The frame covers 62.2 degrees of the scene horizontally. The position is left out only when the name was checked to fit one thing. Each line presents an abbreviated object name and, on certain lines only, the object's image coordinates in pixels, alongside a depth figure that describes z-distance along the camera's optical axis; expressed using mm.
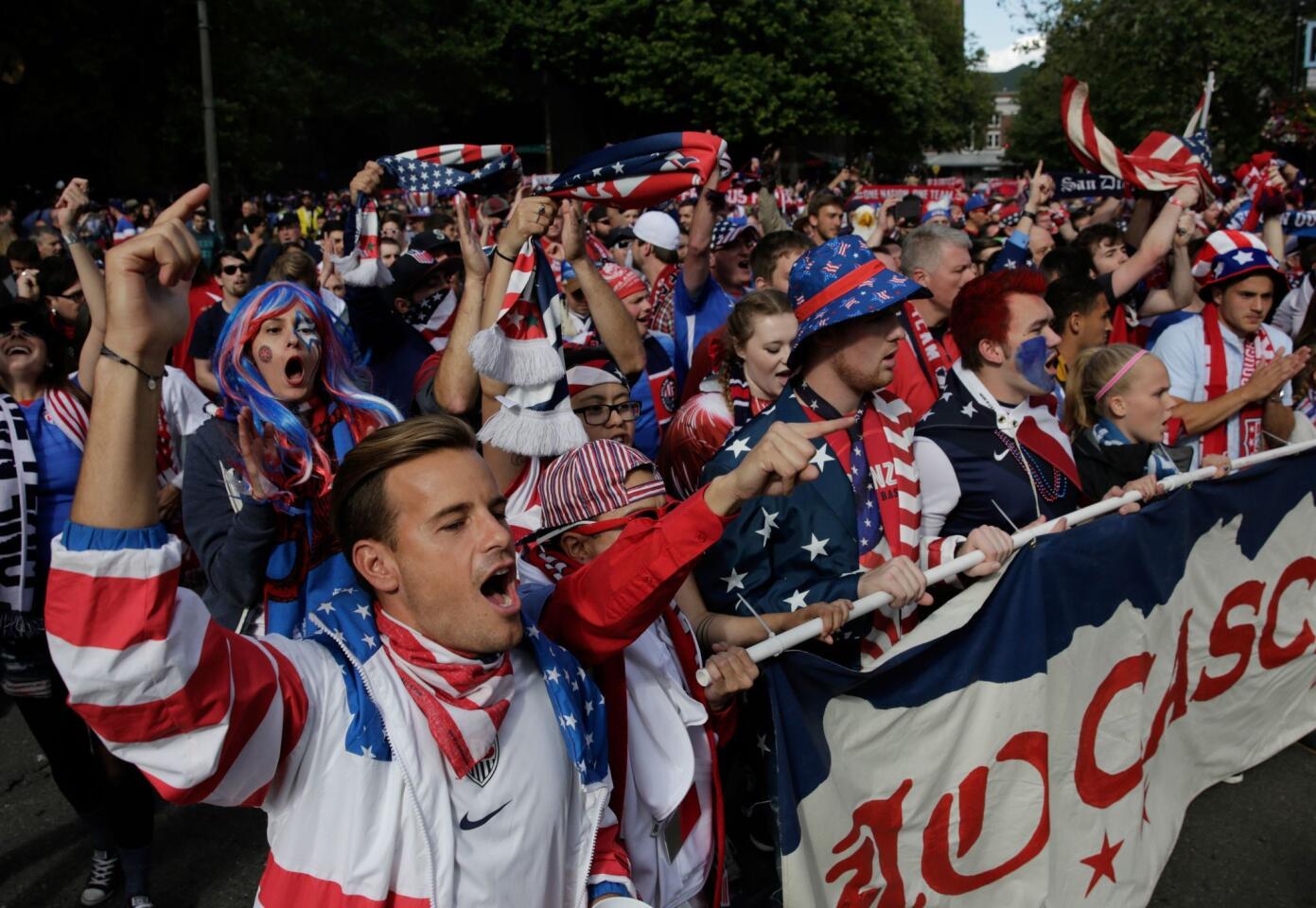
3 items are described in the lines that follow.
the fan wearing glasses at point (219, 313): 6195
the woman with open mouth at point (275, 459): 2906
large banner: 2809
